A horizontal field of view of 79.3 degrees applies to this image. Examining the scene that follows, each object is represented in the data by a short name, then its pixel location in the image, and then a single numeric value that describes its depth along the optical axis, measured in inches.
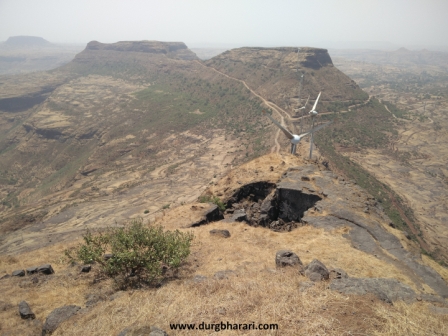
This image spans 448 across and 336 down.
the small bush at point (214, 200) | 1035.8
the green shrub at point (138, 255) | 519.8
